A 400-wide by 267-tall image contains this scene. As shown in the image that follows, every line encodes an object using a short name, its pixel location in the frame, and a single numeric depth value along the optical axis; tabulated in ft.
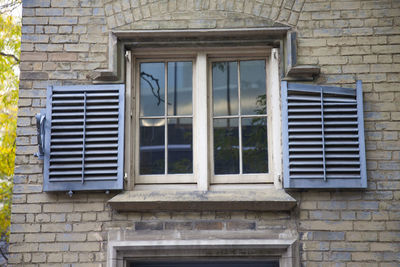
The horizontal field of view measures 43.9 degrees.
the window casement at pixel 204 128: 16.31
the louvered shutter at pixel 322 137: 16.17
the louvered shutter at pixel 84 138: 16.39
